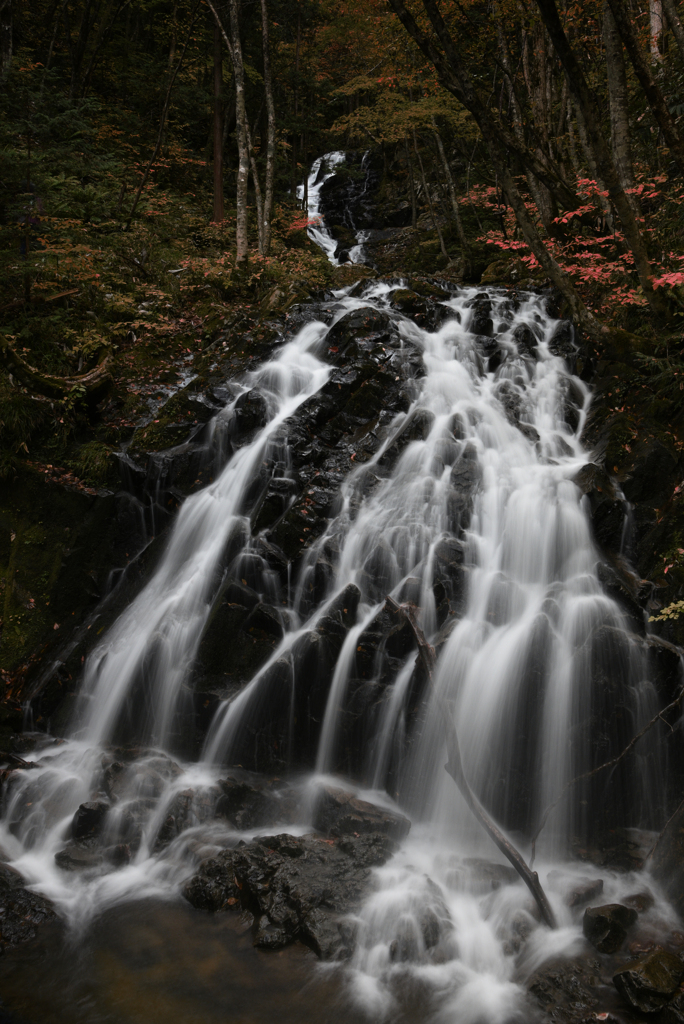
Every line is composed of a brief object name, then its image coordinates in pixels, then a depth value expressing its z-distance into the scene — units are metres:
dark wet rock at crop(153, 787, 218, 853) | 5.45
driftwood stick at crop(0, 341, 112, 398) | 7.92
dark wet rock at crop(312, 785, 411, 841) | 5.35
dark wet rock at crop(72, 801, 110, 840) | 5.49
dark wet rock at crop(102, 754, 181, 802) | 5.82
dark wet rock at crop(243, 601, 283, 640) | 6.75
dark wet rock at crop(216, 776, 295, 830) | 5.62
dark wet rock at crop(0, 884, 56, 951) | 4.46
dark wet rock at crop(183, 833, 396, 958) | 4.43
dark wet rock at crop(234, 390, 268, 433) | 9.02
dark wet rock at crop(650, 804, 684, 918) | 4.51
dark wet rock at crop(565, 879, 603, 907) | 4.63
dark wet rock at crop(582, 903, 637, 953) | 4.23
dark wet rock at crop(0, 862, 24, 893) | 4.89
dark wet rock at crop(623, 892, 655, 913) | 4.52
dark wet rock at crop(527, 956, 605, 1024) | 3.82
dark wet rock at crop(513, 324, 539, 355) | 10.56
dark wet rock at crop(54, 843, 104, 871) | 5.23
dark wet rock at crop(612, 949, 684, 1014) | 3.70
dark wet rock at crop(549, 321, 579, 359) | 10.34
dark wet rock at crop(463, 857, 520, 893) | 4.89
